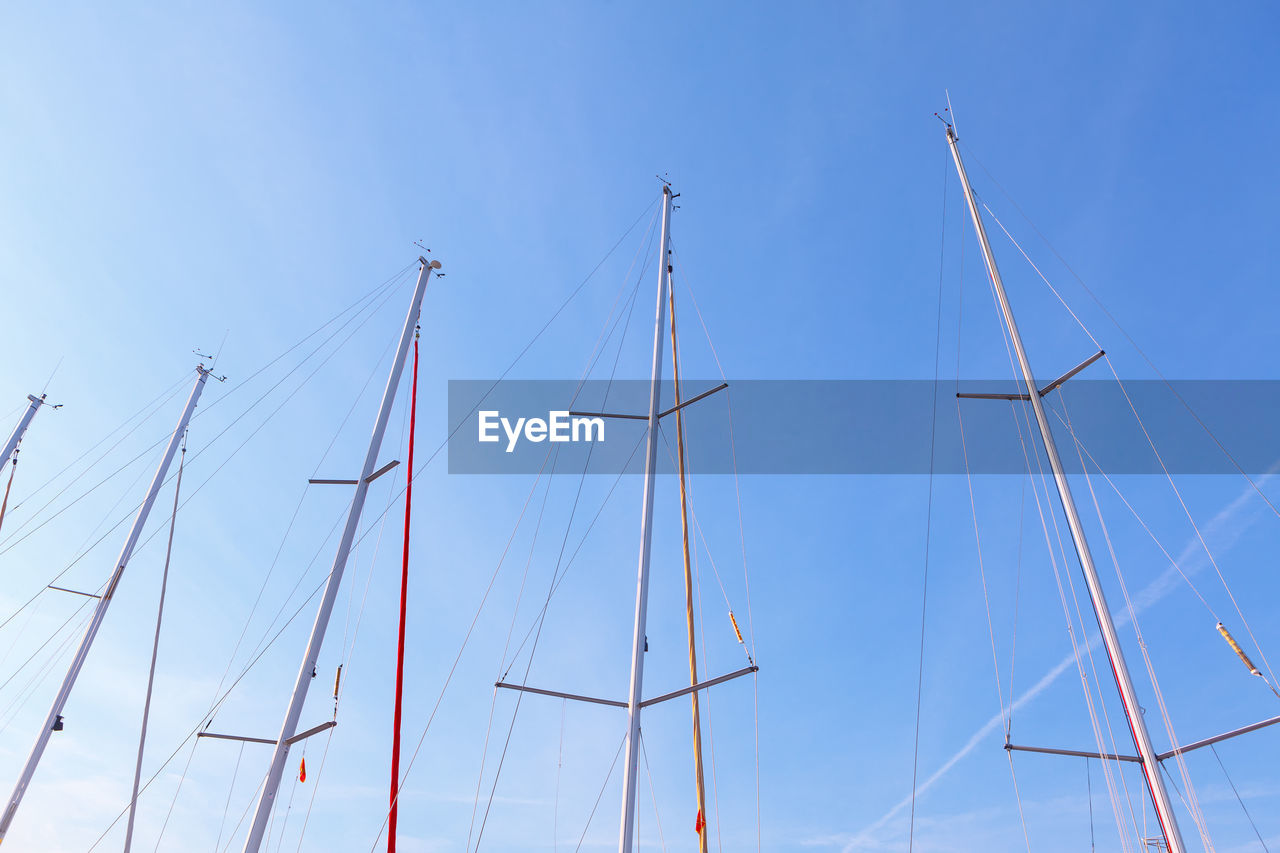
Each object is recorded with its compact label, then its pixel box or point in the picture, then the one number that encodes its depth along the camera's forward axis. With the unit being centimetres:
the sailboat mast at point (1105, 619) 1042
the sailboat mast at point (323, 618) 1113
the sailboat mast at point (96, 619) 1644
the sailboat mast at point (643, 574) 1083
